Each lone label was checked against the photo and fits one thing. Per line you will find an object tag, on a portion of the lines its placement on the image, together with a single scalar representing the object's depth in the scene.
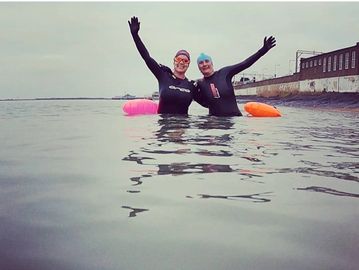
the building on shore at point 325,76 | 28.02
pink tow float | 10.27
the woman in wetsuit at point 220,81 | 8.90
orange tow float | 10.20
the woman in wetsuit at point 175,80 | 8.81
